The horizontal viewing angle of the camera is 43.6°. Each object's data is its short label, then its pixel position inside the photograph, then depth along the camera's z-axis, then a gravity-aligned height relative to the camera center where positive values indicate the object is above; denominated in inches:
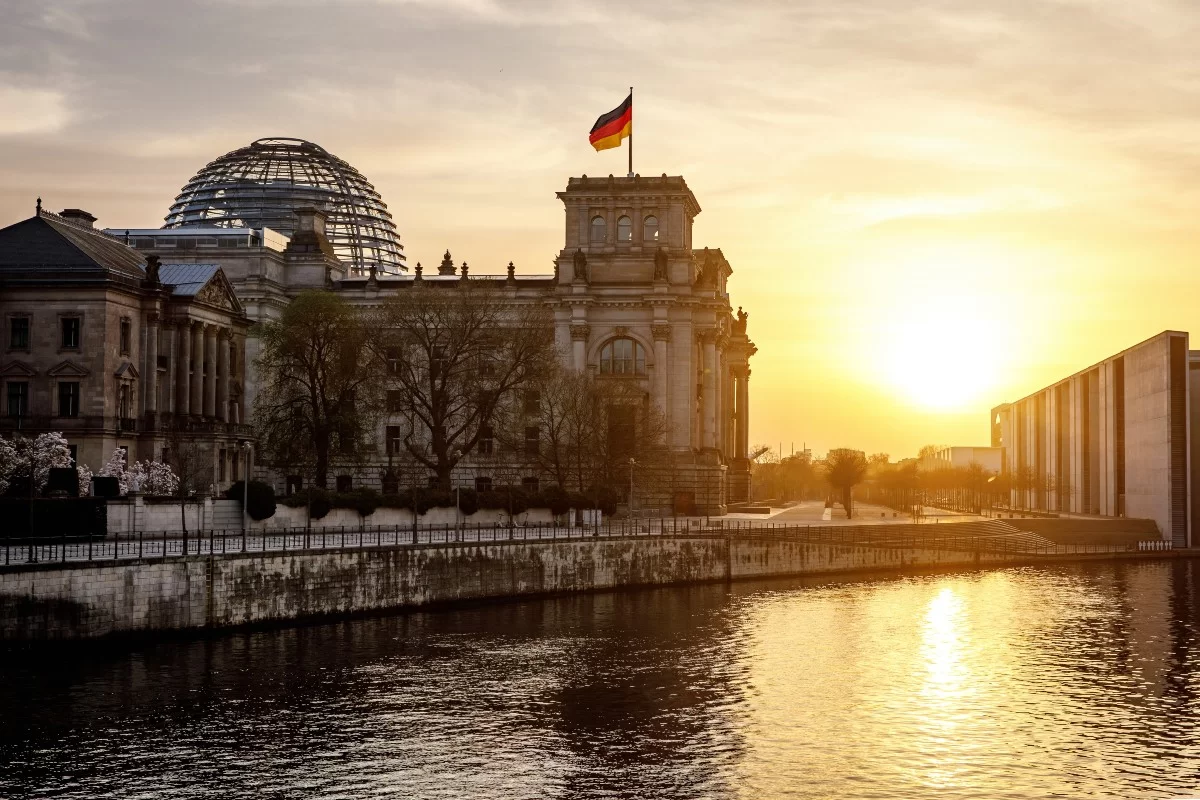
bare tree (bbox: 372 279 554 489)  4151.1 +288.7
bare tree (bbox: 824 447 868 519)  6225.4 -73.1
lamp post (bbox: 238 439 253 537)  2821.4 -68.1
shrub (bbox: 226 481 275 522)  3157.0 -88.2
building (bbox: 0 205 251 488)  3887.8 +296.2
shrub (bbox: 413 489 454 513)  3690.9 -108.9
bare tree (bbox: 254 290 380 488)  3858.3 +204.8
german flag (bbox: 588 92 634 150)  4768.7 +1040.6
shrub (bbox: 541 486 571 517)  4072.3 -121.4
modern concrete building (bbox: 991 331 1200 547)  4926.2 +49.2
